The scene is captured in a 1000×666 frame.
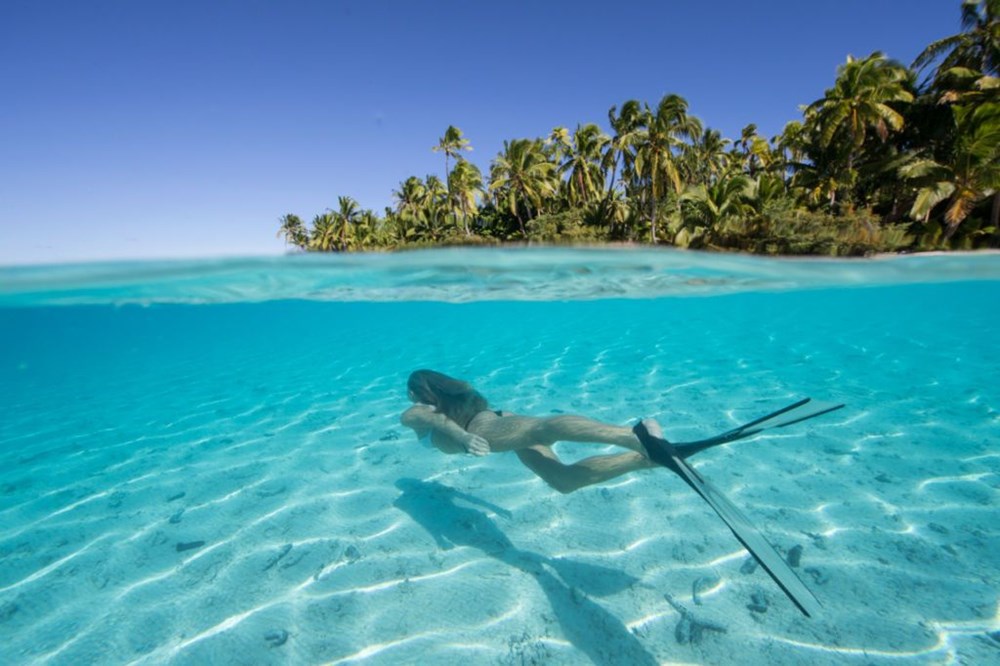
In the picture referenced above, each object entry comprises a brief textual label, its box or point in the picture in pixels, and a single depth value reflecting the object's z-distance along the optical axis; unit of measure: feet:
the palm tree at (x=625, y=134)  113.09
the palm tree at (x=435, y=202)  166.89
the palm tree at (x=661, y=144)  107.34
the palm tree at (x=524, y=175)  134.21
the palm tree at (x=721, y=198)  83.30
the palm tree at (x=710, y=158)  152.86
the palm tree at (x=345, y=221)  203.00
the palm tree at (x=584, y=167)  134.00
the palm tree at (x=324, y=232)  208.13
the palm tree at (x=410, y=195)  184.69
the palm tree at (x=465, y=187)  155.33
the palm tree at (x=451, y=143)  159.74
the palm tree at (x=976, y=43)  82.17
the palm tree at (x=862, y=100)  84.99
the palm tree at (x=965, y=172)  64.85
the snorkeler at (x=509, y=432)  12.46
